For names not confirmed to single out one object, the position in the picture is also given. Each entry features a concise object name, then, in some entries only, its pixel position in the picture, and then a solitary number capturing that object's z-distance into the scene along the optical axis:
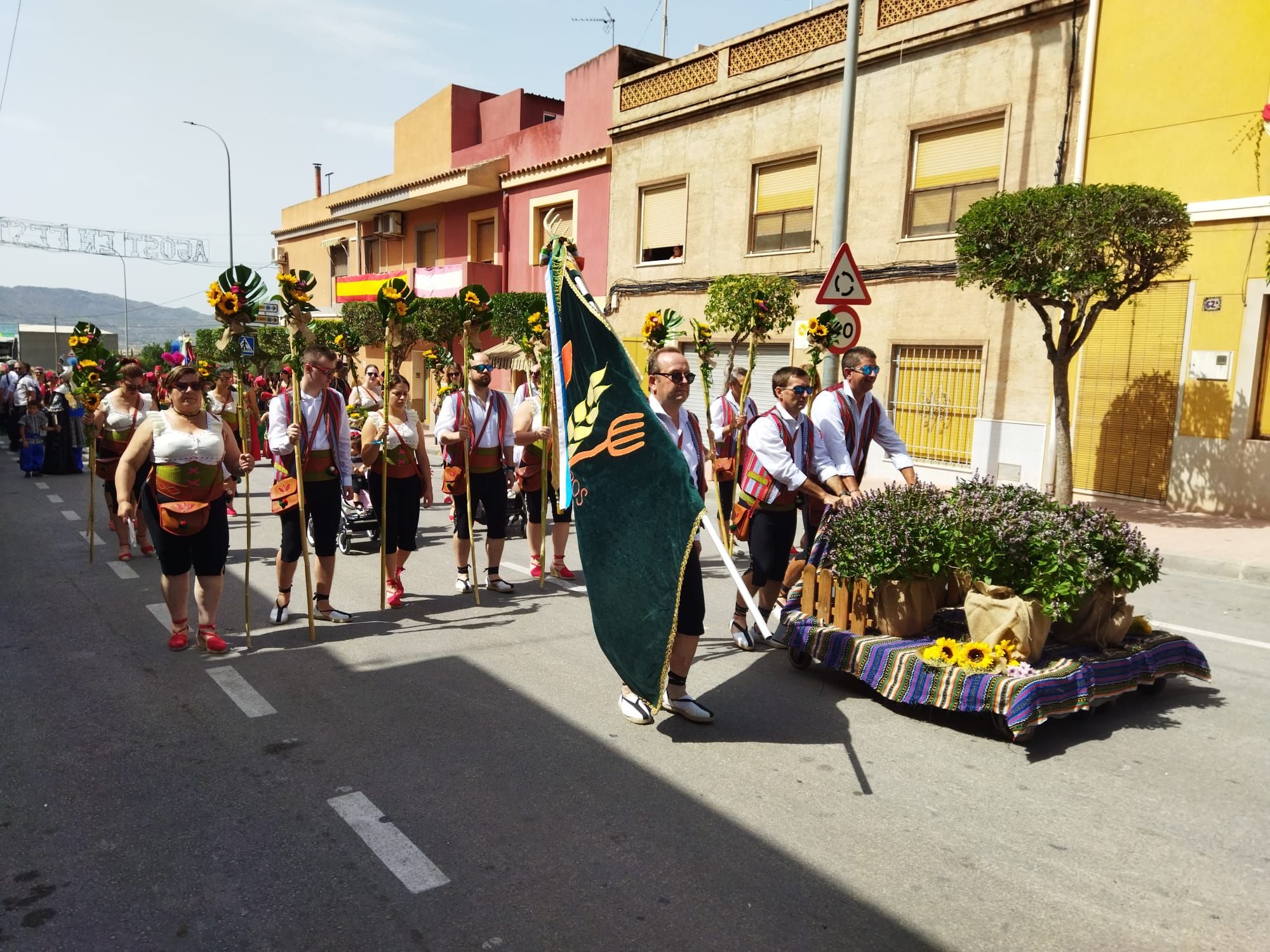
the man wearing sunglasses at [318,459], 6.41
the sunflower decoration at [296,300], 6.89
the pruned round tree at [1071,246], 10.24
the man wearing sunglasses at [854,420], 6.11
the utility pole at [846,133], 11.30
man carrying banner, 4.68
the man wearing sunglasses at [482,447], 7.48
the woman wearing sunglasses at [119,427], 8.75
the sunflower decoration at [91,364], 8.42
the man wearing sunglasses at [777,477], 5.82
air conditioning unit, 30.73
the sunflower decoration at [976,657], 4.61
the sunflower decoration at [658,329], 7.21
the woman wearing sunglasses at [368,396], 9.78
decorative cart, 4.46
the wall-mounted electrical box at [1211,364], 11.66
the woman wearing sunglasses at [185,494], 5.64
